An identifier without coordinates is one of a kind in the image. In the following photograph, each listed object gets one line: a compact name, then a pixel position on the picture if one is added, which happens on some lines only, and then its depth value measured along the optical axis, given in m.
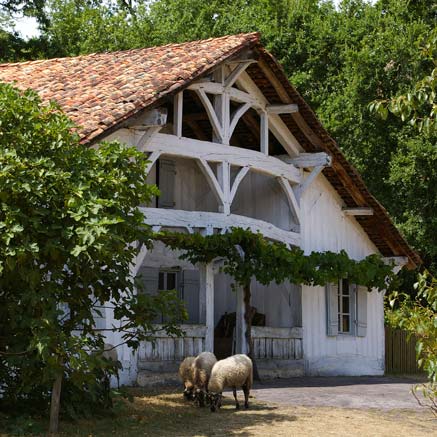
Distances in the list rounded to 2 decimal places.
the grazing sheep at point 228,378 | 13.29
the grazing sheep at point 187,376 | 14.31
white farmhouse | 16.89
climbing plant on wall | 17.31
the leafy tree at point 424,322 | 8.39
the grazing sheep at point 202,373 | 13.74
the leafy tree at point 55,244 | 10.41
